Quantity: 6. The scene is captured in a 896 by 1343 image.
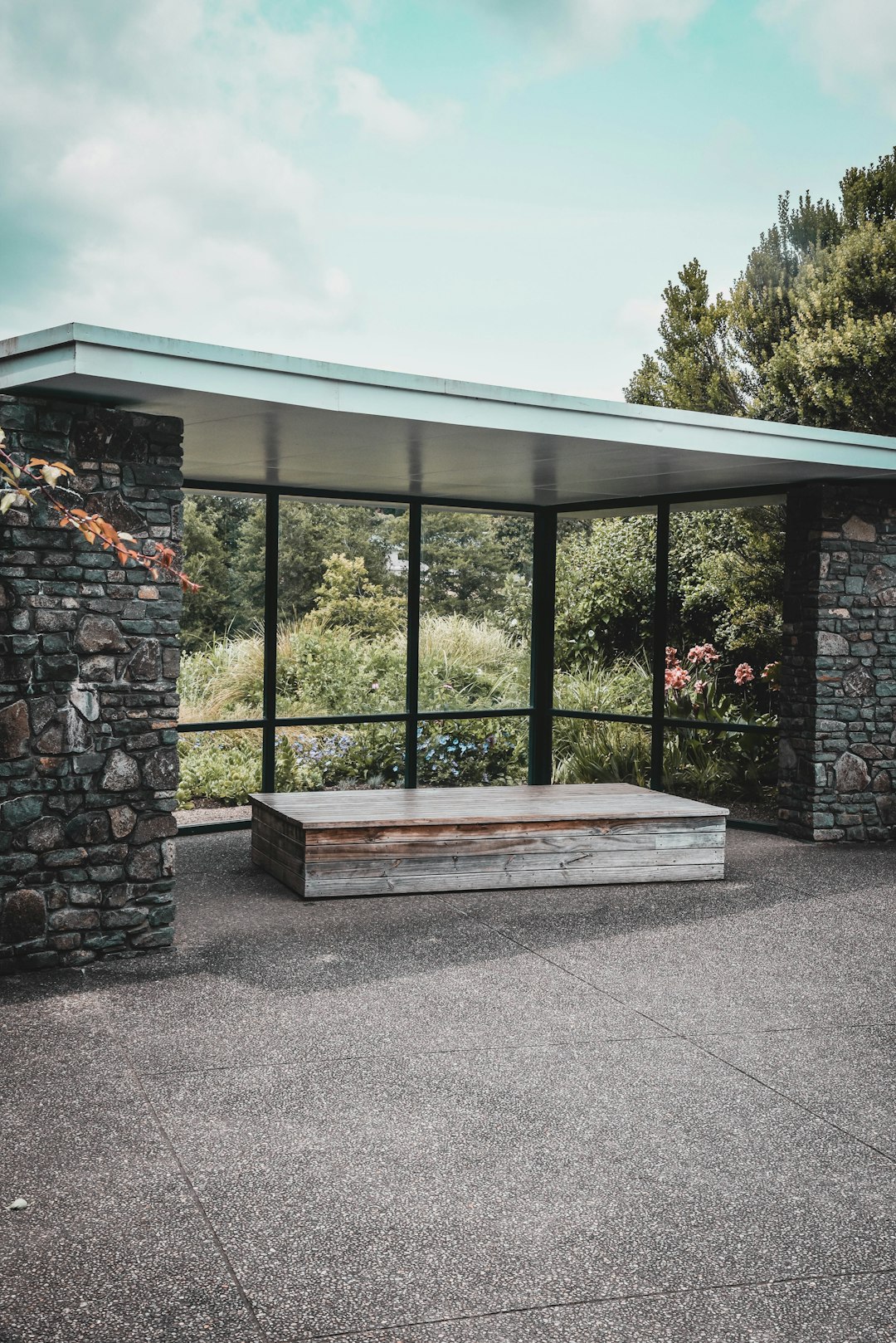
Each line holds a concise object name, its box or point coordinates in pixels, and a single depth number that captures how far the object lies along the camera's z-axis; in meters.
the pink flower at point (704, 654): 10.27
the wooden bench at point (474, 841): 6.24
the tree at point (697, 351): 11.87
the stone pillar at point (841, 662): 7.75
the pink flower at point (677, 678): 10.02
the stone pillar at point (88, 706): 4.95
